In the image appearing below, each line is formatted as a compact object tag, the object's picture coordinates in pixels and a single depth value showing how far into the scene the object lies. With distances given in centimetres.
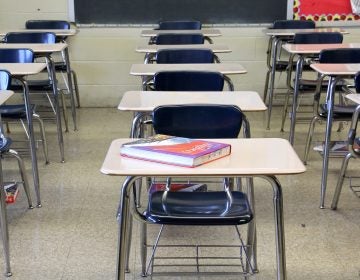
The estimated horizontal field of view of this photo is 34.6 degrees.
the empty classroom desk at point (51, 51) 436
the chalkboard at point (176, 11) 611
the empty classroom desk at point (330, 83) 350
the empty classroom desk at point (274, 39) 536
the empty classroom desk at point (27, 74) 346
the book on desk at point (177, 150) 192
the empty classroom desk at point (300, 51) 434
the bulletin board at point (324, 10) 616
